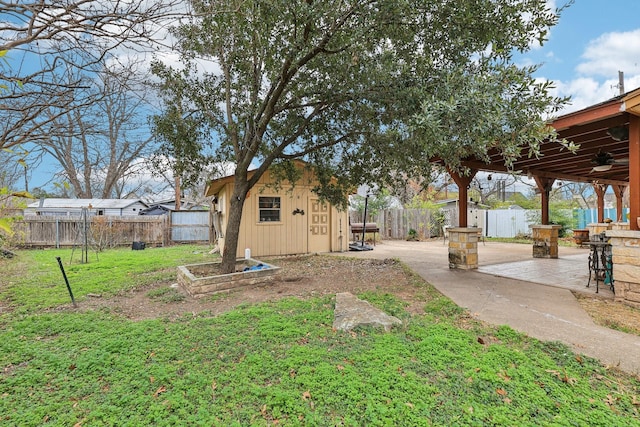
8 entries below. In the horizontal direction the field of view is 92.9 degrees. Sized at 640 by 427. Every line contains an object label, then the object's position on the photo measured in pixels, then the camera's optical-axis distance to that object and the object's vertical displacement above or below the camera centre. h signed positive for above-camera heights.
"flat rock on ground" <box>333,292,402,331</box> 3.32 -1.12
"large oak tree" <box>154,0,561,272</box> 3.49 +2.22
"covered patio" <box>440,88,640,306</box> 4.01 +1.15
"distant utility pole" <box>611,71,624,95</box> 12.18 +5.42
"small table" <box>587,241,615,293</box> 4.80 -0.74
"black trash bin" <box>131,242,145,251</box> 11.51 -0.94
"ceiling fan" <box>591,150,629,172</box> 5.66 +1.04
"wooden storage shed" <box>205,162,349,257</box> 8.92 -0.02
